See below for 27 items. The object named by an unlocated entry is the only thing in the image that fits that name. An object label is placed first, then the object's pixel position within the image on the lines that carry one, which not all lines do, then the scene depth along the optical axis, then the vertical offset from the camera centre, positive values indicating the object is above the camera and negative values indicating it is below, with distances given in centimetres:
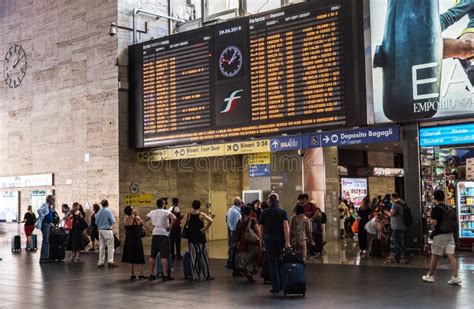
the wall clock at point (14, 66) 2427 +516
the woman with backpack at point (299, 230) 1234 -71
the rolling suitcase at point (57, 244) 1669 -120
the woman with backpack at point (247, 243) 1188 -91
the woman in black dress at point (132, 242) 1280 -92
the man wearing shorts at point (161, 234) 1241 -74
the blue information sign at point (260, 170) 1939 +77
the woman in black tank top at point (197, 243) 1216 -90
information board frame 1512 +265
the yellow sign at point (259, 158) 1832 +108
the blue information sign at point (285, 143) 1620 +134
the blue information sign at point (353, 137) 1481 +136
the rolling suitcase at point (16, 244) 2031 -144
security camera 2043 +546
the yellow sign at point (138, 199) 1986 -7
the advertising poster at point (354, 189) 2393 +16
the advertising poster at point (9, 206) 2402 -25
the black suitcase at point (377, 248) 1525 -133
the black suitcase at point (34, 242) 2102 -143
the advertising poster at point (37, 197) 2284 +7
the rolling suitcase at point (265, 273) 1132 -140
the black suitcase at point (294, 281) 971 -133
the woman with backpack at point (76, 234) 1698 -96
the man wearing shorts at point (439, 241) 1055 -82
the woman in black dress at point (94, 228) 1819 -89
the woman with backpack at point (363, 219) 1608 -68
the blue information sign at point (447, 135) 1391 +127
